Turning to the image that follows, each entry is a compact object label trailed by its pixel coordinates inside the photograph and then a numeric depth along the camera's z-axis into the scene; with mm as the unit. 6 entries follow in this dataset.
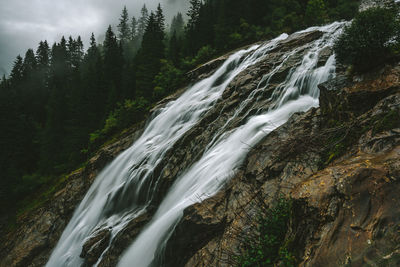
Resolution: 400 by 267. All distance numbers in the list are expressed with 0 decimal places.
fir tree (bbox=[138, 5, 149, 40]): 82062
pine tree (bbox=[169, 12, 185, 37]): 78188
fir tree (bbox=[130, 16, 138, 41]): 82000
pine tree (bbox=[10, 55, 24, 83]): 51900
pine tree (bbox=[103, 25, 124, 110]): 31416
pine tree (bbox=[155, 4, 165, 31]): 40562
